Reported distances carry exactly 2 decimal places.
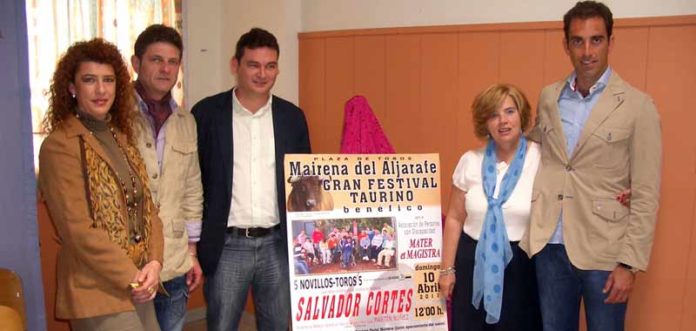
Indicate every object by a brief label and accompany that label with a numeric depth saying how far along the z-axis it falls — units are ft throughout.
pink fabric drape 8.80
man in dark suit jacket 7.16
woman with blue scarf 6.84
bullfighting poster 7.27
